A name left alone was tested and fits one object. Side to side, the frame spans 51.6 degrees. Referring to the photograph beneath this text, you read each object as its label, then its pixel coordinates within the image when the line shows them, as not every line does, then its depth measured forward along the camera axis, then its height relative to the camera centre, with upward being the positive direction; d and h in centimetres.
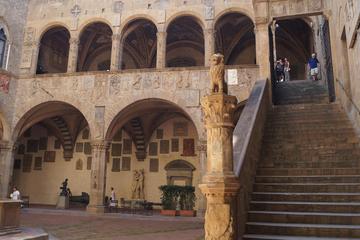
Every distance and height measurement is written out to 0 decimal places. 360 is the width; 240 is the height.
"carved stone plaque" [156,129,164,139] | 2038 +364
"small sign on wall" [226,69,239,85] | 1496 +495
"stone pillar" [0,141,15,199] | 1631 +148
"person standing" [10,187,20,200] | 1527 +17
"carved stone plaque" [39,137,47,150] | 2182 +319
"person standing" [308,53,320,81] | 1415 +513
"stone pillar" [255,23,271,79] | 1127 +459
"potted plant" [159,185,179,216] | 1408 +8
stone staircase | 509 +41
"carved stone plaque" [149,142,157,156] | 2028 +278
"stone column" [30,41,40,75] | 1720 +654
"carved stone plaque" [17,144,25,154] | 2217 +293
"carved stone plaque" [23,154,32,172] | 2192 +215
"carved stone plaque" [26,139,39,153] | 2197 +310
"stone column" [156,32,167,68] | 1589 +644
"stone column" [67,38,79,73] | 1681 +649
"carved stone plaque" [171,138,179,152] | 1998 +296
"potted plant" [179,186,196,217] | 1413 +9
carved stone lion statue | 483 +164
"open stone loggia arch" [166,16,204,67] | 2009 +846
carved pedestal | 444 +35
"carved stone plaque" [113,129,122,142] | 2092 +350
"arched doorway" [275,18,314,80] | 1935 +845
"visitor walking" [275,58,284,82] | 1691 +591
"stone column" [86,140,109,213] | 1494 +97
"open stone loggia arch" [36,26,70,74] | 1967 +810
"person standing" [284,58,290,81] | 1770 +615
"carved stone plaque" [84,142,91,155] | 2092 +287
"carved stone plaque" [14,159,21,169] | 2212 +204
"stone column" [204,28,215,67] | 1562 +661
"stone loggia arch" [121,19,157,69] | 1976 +830
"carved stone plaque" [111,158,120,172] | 2050 +191
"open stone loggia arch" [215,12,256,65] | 1898 +845
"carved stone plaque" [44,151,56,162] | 2155 +248
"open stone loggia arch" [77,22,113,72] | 1994 +842
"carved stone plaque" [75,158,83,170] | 2088 +198
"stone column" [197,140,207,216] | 1397 +139
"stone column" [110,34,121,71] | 1634 +643
